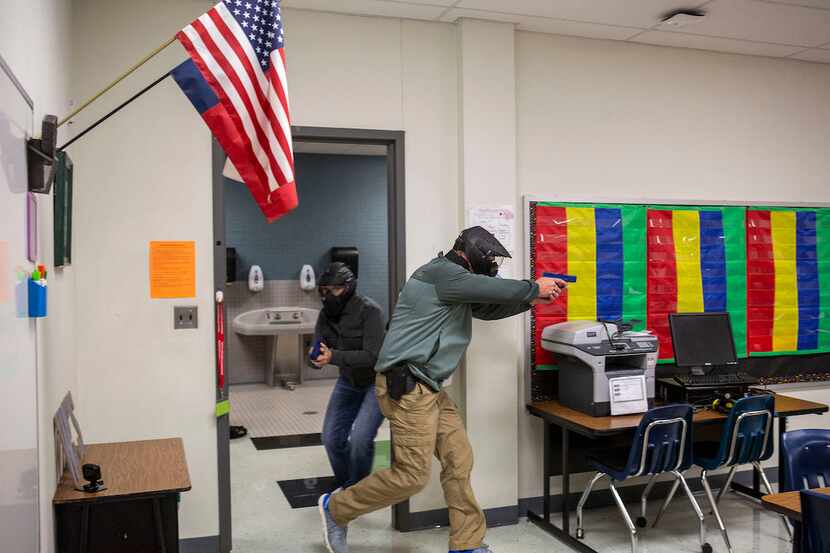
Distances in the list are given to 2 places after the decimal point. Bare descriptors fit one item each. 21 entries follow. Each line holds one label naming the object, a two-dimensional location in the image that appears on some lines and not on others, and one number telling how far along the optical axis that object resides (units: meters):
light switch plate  3.73
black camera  2.59
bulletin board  4.44
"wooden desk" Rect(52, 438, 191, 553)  2.55
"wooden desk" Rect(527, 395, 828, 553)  3.67
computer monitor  4.28
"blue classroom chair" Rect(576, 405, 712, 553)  3.62
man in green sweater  3.51
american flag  2.07
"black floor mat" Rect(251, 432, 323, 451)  5.91
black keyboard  4.16
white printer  3.86
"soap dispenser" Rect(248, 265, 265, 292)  8.26
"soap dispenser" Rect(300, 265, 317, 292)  8.52
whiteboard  1.60
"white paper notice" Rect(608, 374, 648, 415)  3.86
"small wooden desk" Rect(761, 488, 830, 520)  2.38
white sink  8.09
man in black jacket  4.11
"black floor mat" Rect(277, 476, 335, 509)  4.60
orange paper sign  3.70
